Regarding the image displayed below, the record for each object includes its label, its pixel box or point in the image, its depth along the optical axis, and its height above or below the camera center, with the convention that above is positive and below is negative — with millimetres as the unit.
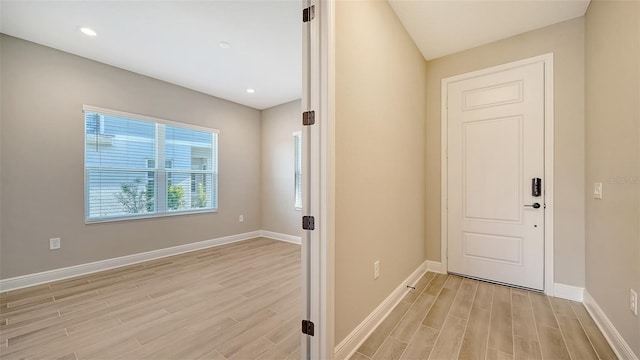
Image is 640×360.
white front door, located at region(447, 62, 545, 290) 2604 +59
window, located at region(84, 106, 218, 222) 3283 +185
